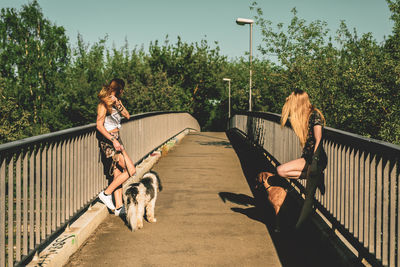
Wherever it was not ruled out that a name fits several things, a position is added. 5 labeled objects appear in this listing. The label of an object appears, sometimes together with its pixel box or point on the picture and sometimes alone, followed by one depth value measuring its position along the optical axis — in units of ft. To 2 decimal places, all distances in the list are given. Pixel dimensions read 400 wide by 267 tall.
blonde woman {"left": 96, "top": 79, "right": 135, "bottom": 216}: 18.60
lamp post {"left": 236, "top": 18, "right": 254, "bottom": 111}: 64.18
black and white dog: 17.02
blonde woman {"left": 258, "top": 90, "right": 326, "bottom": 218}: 15.98
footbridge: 11.18
